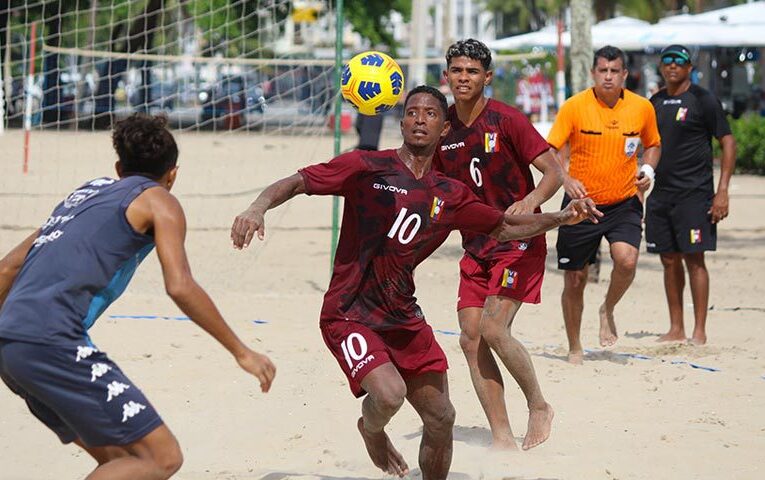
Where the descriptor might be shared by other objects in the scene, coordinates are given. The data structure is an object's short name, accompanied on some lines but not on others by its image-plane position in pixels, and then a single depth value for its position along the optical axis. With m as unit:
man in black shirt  16.86
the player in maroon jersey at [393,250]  9.77
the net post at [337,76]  19.62
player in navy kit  7.50
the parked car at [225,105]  50.43
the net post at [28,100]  32.66
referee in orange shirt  15.31
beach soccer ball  11.87
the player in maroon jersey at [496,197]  11.75
